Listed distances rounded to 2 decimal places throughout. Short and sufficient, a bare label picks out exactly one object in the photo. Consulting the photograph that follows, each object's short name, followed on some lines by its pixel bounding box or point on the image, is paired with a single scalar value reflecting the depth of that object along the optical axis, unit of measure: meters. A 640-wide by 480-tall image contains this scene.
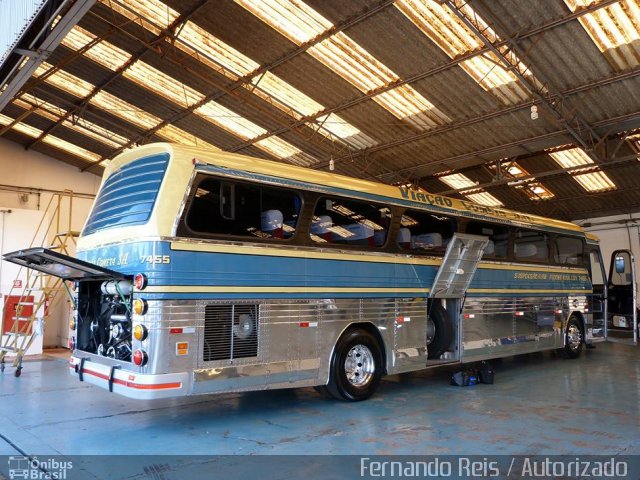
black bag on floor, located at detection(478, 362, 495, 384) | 8.88
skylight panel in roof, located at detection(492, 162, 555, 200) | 17.53
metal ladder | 9.90
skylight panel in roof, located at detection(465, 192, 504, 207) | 20.19
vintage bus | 5.57
